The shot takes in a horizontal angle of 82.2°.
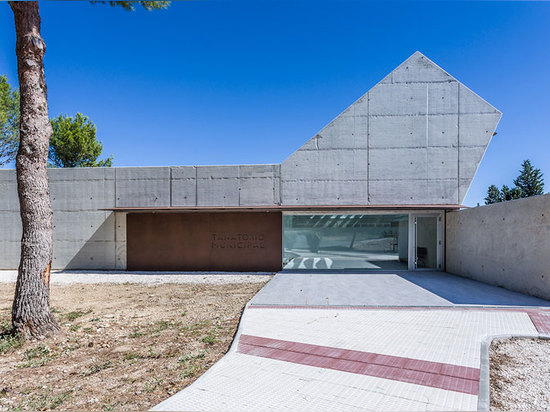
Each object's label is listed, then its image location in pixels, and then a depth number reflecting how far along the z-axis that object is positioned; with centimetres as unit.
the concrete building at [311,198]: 1391
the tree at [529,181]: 5072
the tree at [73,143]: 2988
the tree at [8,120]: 2161
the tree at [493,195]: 5438
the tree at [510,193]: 5106
